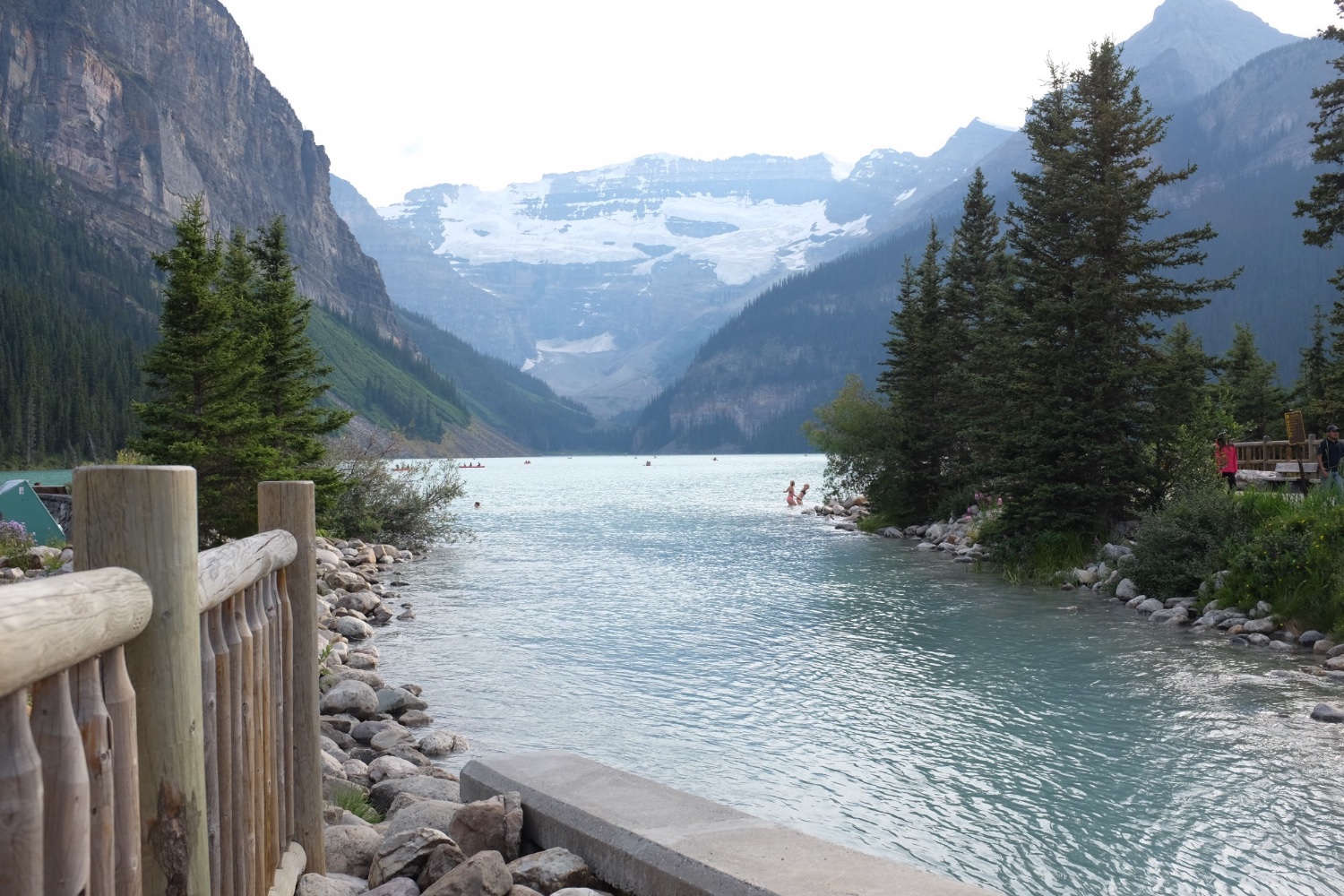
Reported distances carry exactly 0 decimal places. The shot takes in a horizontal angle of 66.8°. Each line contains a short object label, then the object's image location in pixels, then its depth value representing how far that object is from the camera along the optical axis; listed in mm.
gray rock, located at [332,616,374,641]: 17719
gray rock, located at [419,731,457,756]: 10555
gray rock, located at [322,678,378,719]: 11547
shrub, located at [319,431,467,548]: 31500
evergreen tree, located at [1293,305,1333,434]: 44644
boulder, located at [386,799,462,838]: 7071
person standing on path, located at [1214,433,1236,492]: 23203
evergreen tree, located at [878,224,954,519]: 36750
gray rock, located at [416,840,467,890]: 5797
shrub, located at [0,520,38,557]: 19188
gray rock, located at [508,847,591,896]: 5750
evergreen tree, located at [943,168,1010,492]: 29359
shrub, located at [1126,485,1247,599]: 18359
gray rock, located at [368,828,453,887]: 5902
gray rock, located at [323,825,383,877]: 6254
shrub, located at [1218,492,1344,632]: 15094
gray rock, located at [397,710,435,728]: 11828
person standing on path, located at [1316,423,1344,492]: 21766
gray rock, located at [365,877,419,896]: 5551
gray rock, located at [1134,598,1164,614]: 18256
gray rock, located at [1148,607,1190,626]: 17391
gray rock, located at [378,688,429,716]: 12055
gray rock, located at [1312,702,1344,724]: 10945
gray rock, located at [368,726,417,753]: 10344
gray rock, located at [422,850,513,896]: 5344
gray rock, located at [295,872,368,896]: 5188
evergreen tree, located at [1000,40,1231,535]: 22656
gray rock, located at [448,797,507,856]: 6473
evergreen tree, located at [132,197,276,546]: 19781
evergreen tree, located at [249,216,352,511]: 23891
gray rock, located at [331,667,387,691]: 13062
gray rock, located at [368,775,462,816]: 8461
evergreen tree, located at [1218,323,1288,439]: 50188
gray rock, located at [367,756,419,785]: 9141
